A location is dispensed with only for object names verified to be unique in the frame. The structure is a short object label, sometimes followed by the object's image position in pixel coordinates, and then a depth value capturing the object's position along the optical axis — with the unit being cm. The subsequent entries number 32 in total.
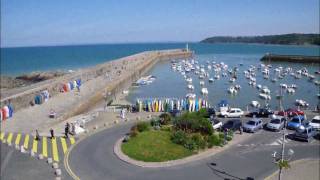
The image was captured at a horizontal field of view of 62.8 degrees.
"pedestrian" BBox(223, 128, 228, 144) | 2214
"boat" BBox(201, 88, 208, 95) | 4974
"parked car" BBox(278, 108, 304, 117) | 2985
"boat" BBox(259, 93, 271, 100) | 4580
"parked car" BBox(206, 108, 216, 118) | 2886
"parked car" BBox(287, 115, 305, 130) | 2578
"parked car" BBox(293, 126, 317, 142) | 2289
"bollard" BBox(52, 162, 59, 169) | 1837
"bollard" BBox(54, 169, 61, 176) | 1744
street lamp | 1520
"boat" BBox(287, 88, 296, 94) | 4978
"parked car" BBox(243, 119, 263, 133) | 2481
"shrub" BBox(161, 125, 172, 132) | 2412
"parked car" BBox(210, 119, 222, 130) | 2535
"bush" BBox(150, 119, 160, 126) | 2555
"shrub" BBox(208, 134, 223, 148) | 2132
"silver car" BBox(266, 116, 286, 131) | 2521
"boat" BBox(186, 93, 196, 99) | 4459
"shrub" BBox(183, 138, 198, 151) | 2060
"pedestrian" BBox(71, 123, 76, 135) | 2470
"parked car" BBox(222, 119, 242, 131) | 2524
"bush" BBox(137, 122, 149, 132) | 2379
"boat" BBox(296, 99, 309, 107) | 4143
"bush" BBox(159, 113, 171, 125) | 2598
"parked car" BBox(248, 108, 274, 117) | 2969
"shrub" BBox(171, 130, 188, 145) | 2125
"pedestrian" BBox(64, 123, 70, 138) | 2393
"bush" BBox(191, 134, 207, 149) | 2088
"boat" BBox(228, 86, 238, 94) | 4991
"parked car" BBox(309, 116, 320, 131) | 2584
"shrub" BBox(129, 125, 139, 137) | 2263
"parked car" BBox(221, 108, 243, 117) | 3000
